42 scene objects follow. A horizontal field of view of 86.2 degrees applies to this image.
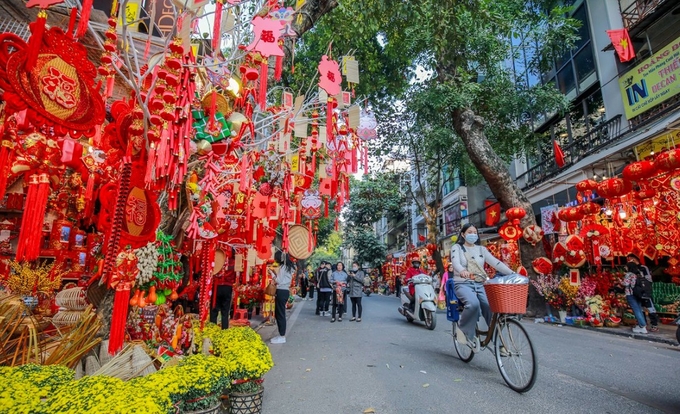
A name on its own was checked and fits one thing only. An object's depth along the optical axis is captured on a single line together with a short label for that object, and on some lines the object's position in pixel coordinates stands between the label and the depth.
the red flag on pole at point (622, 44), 10.96
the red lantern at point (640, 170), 7.06
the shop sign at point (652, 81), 9.09
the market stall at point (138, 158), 3.10
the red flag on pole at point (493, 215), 17.75
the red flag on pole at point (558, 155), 13.42
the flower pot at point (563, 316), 10.24
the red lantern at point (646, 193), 8.21
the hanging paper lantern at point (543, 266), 10.77
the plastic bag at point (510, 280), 3.91
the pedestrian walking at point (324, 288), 12.18
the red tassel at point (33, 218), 3.26
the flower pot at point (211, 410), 2.76
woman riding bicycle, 4.77
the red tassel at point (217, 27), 3.62
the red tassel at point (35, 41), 2.90
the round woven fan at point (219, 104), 4.18
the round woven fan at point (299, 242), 7.81
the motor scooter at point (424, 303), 8.68
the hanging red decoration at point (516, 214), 10.41
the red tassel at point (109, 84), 3.70
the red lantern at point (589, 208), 8.89
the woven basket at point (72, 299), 5.32
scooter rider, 9.96
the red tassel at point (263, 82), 4.03
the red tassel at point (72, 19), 3.15
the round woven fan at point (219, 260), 6.90
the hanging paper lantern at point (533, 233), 10.33
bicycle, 3.79
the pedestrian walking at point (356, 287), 10.75
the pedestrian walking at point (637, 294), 8.42
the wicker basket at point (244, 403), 3.18
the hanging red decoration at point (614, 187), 7.82
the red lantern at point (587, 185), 8.52
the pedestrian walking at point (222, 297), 7.98
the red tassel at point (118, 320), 3.39
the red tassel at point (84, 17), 2.91
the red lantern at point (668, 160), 6.48
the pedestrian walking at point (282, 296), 7.30
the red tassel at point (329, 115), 6.09
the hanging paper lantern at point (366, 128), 8.27
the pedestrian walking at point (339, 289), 10.80
